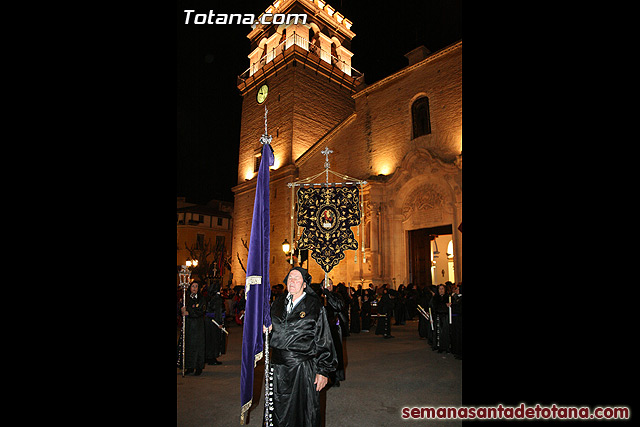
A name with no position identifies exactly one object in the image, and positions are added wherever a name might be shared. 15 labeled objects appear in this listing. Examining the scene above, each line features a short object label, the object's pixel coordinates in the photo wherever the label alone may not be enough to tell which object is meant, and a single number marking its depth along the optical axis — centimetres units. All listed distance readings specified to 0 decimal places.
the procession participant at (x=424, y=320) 1141
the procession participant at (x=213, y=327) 852
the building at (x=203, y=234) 3848
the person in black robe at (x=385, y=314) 1224
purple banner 397
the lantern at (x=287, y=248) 1762
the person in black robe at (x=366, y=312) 1458
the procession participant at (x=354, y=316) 1403
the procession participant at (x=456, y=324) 895
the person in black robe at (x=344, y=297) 1194
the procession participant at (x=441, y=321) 964
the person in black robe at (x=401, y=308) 1549
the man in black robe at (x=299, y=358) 361
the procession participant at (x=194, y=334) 756
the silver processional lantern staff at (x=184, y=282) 781
